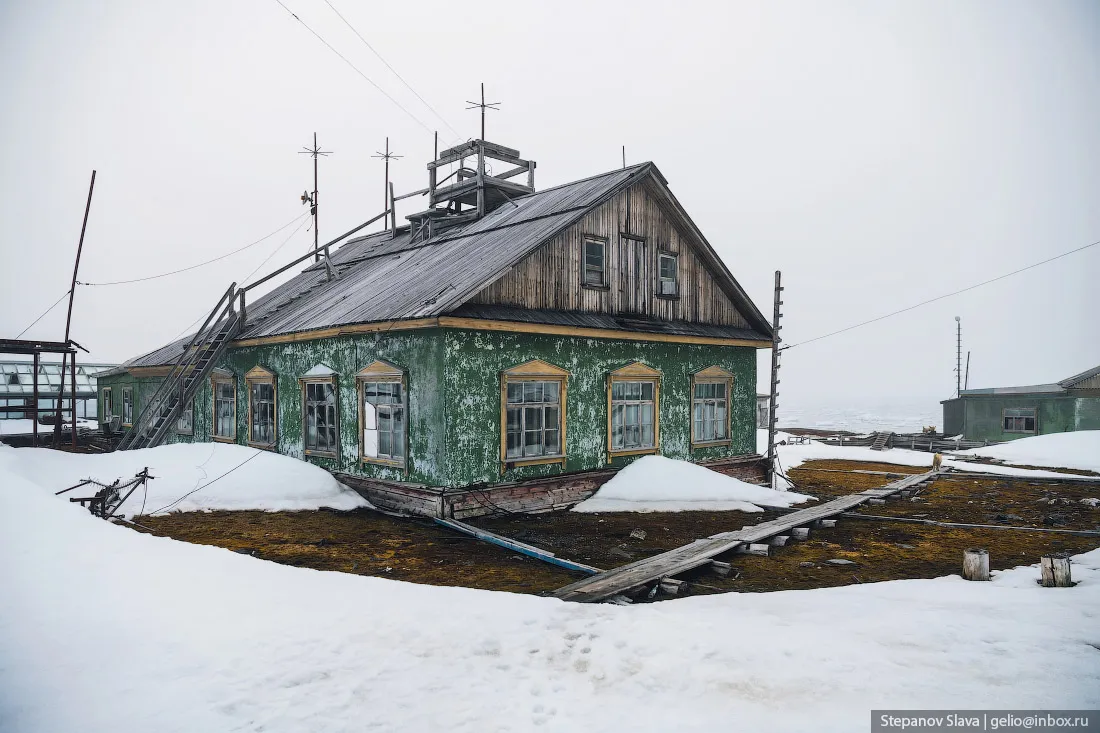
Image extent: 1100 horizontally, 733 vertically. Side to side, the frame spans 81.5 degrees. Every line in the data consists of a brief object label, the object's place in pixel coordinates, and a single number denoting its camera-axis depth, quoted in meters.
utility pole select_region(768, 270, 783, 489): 17.37
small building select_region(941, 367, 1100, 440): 31.61
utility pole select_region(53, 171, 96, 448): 21.64
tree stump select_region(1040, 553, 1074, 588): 7.41
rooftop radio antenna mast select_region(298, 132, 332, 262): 27.74
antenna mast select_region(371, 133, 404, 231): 22.67
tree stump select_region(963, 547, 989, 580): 7.81
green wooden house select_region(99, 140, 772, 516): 12.26
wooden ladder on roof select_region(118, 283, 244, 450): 16.58
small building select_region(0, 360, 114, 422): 35.22
